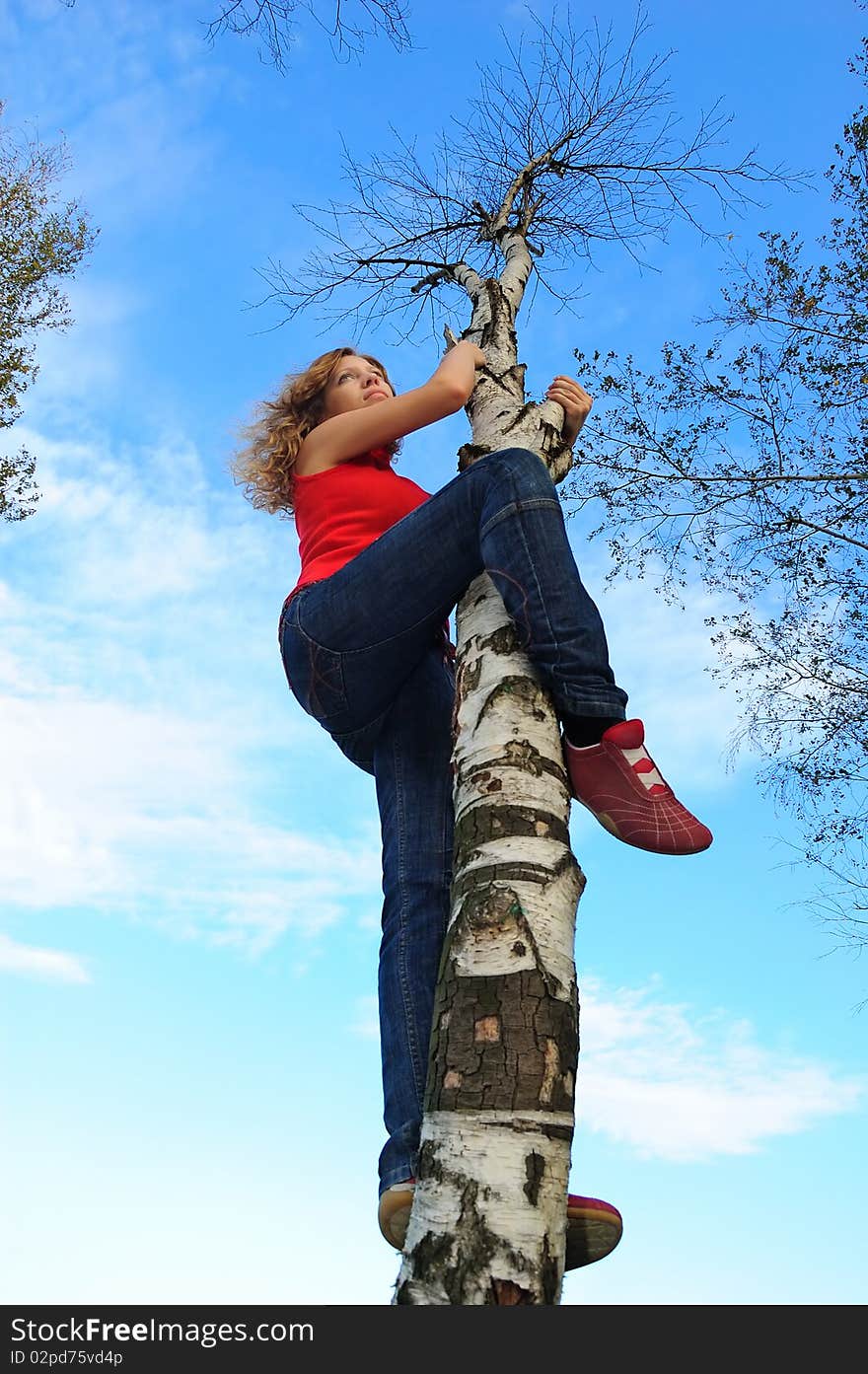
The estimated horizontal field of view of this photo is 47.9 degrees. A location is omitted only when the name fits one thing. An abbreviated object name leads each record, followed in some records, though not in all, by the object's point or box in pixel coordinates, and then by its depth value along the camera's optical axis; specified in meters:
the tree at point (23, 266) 10.74
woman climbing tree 2.44
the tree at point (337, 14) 4.86
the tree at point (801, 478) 8.01
